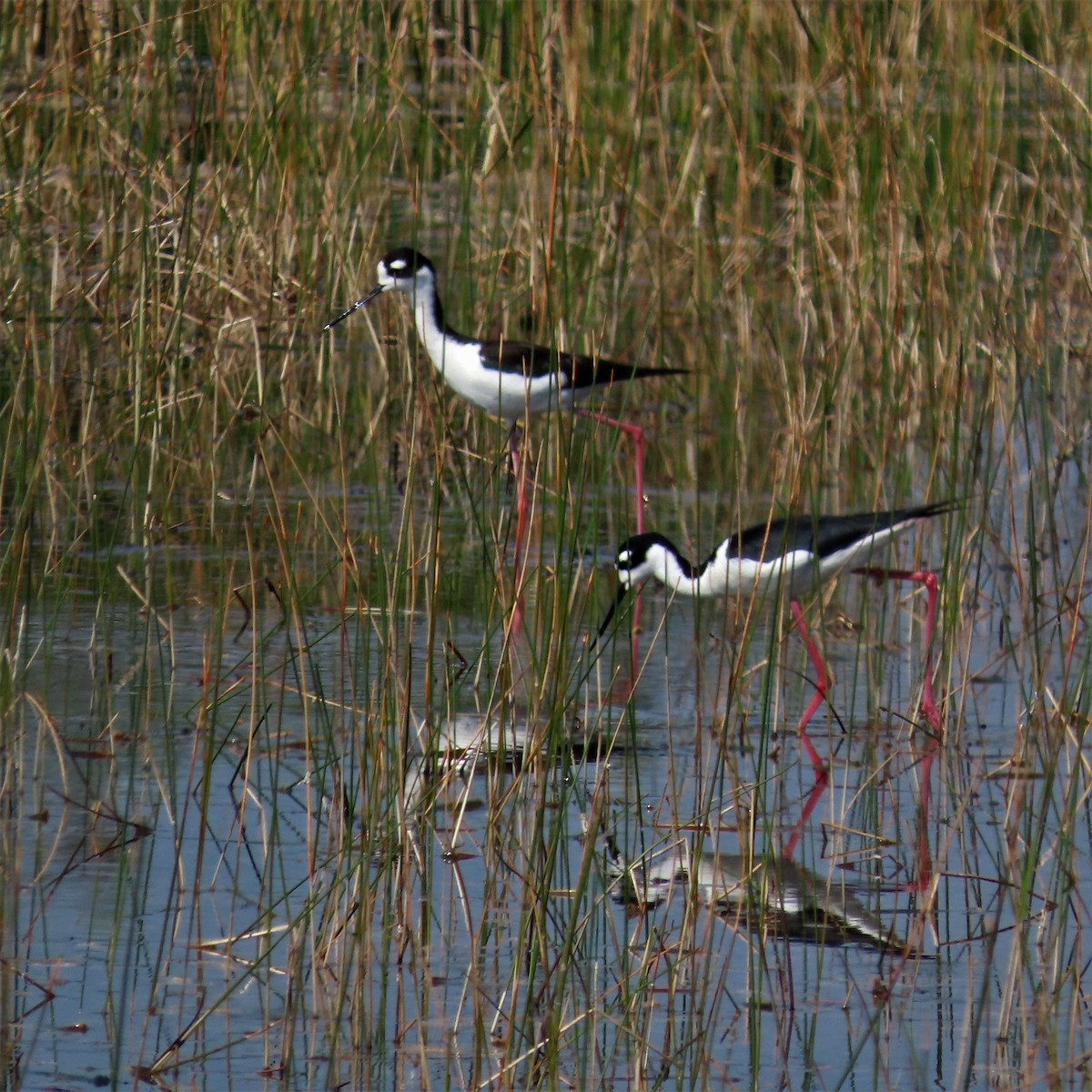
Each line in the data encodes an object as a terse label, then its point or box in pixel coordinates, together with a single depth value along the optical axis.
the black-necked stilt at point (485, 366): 12.90
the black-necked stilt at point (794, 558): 9.88
